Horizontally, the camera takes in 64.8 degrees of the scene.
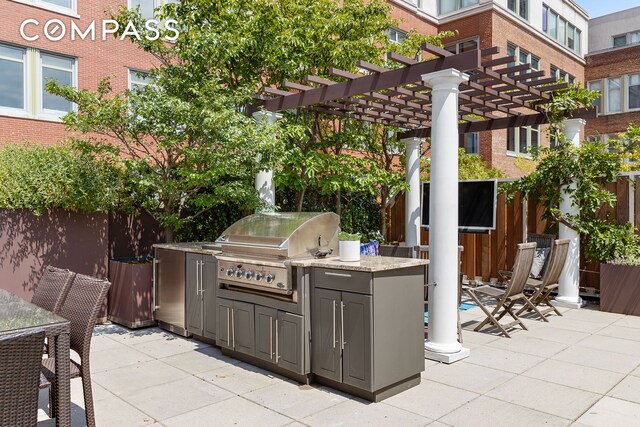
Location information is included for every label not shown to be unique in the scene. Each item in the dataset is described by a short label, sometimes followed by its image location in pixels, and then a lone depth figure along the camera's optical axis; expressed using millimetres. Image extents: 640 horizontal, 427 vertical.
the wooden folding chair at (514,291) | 5852
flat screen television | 8570
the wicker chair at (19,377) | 1979
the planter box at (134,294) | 6098
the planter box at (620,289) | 6910
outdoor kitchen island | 3793
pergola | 4906
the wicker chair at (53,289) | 3477
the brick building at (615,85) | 20984
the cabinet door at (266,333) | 4395
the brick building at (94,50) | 11195
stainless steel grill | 4328
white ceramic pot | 4215
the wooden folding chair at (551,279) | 6707
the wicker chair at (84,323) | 3117
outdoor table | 2562
